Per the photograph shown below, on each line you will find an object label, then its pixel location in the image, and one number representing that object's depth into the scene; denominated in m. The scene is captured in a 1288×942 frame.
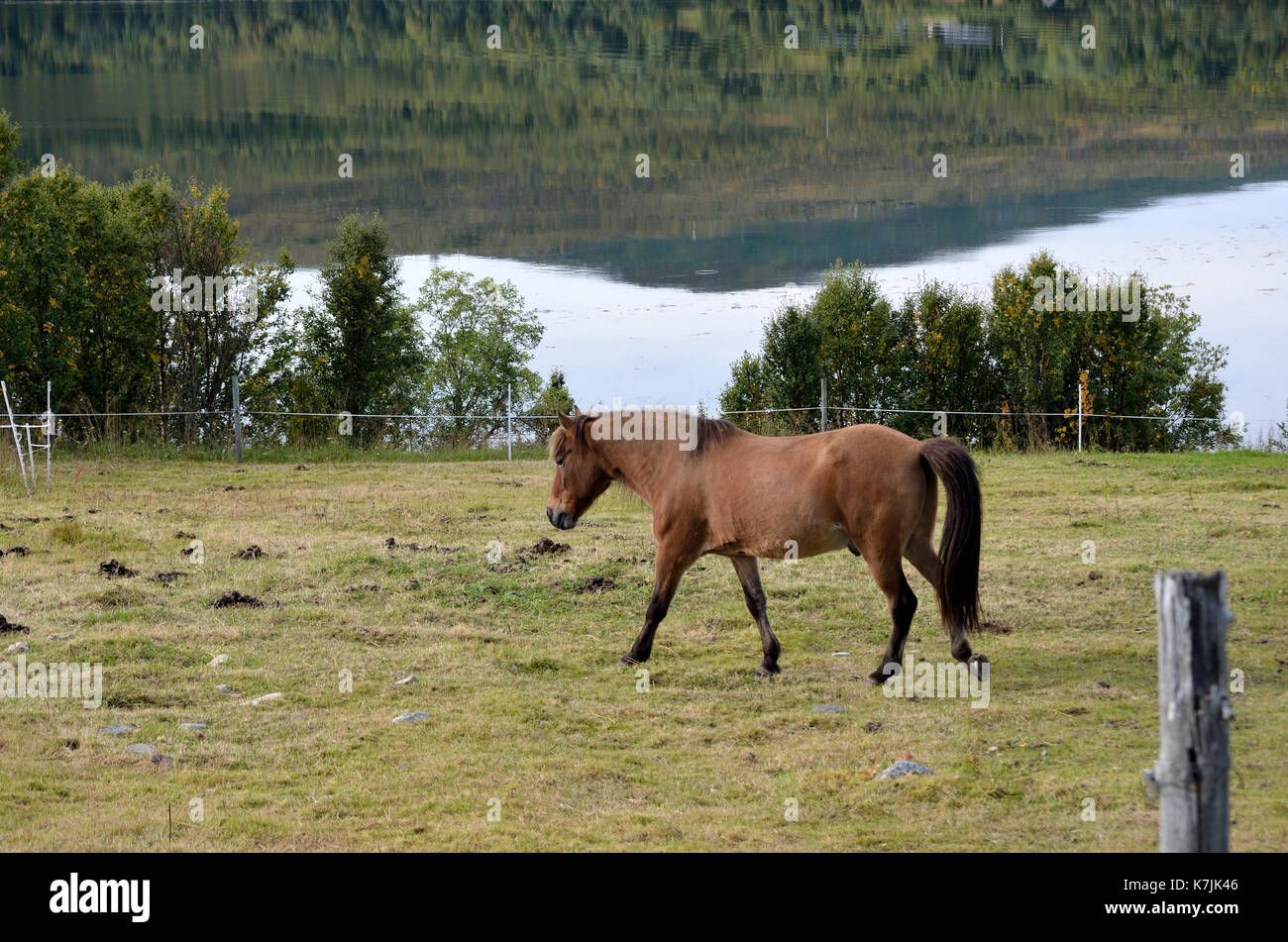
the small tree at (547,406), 29.41
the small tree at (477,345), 47.72
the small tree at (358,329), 33.41
